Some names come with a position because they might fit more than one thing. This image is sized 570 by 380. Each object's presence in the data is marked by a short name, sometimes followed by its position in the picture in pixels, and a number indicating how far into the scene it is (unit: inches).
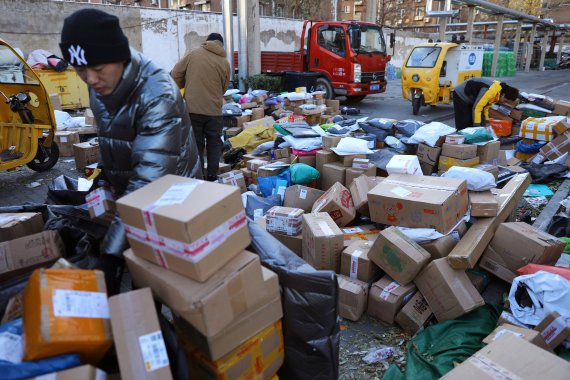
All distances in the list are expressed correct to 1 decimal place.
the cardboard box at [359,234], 136.8
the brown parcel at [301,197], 162.7
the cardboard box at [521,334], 91.4
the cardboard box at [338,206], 145.6
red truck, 462.9
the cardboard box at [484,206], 134.4
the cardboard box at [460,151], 191.8
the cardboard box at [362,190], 150.1
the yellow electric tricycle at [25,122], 211.5
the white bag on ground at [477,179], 147.3
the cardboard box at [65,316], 48.4
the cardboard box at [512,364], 69.2
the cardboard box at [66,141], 274.8
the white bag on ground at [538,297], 97.3
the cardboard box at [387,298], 116.2
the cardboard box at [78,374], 47.6
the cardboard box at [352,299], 118.2
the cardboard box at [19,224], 85.3
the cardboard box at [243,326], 58.5
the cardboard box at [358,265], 122.7
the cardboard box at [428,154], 199.1
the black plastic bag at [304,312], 70.3
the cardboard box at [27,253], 74.7
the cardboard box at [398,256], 115.8
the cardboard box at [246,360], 60.9
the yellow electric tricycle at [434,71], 435.5
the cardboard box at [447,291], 111.6
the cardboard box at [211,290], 54.0
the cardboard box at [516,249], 119.2
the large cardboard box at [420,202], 126.3
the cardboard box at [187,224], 52.8
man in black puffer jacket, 61.3
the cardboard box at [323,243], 124.9
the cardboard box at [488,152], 201.5
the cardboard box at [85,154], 239.6
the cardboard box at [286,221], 138.2
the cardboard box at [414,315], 114.0
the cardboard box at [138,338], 50.6
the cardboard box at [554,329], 94.9
